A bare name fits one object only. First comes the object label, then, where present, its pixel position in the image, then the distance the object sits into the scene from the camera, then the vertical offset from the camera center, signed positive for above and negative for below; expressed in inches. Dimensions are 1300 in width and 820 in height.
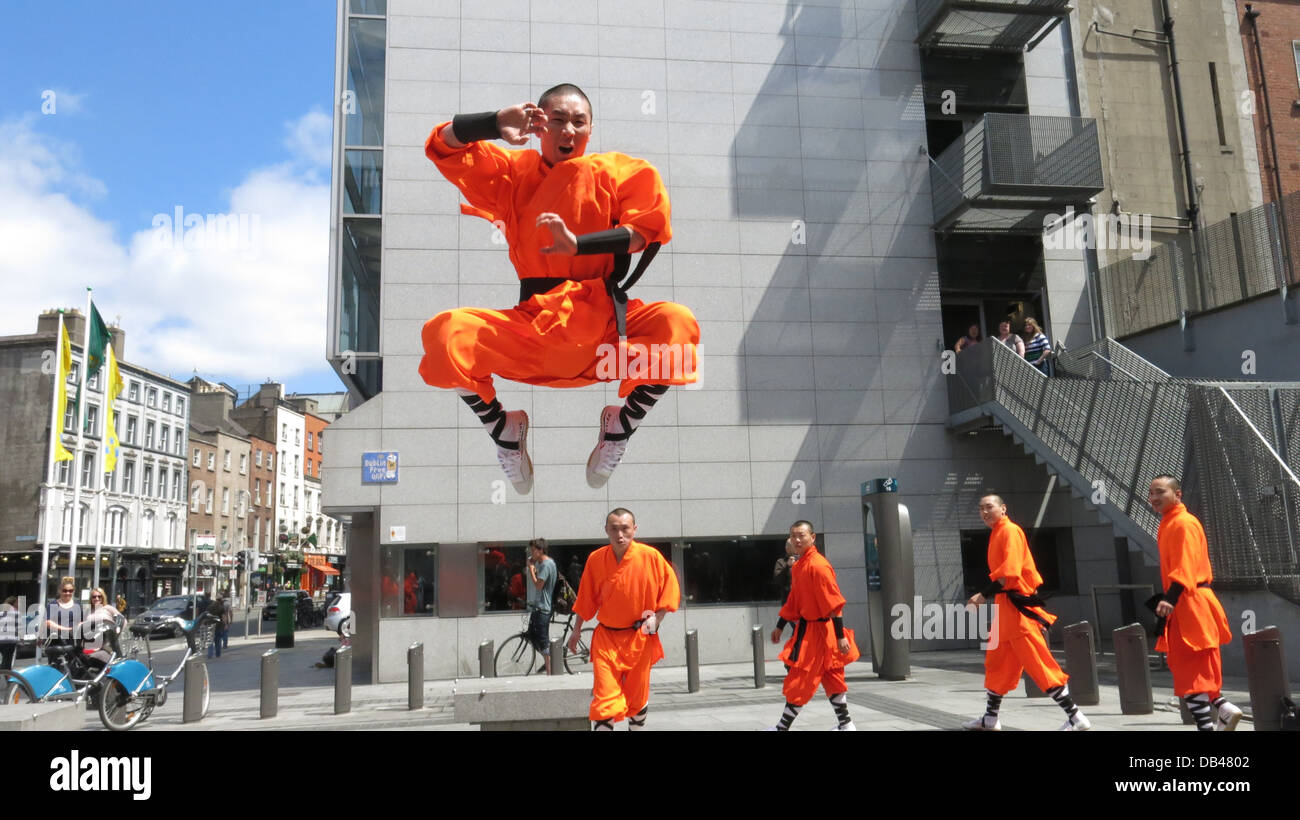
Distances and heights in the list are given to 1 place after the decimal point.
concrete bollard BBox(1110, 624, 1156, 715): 392.5 -55.9
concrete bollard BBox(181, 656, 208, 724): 474.0 -58.4
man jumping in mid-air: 175.6 +58.4
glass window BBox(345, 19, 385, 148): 677.3 +354.3
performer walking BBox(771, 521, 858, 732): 337.4 -30.4
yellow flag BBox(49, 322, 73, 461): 722.8 +146.8
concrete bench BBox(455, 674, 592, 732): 244.7 -37.5
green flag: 816.3 +202.3
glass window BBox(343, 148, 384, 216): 663.1 +272.8
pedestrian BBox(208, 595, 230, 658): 925.2 -52.4
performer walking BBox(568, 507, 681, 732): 292.5 -15.8
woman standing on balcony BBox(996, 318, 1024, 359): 684.7 +151.2
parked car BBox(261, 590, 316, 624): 1542.8 -62.2
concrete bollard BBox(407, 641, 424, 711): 505.0 -59.7
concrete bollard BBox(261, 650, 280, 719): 493.0 -59.8
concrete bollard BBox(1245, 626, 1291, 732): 297.0 -44.6
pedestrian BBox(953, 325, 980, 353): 723.4 +159.2
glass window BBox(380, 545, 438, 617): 653.9 -9.3
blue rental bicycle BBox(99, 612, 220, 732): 445.4 -57.2
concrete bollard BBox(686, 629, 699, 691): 542.9 -60.5
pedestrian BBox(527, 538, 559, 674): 546.6 -28.8
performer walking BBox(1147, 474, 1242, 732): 304.0 -25.1
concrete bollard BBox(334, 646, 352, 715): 504.7 -60.6
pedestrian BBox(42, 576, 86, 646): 497.0 -20.0
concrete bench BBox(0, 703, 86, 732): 225.8 -34.5
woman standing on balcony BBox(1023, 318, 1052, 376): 685.3 +143.1
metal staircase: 493.7 +59.7
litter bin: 1003.3 -51.1
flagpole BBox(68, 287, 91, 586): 649.0 +91.5
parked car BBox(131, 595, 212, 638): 1267.2 -54.5
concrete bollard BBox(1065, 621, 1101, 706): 424.8 -54.6
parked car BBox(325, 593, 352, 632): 1023.6 -46.5
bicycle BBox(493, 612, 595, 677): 625.3 -65.1
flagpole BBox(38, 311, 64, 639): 716.0 +115.4
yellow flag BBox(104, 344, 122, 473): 796.0 +141.2
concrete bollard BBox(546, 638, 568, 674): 530.9 -53.4
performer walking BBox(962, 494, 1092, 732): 335.9 -30.2
